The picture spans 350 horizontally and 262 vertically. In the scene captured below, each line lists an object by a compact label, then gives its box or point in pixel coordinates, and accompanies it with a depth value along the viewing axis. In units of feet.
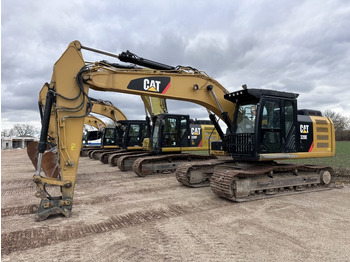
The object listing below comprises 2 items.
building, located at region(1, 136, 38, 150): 231.30
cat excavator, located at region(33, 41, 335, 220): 18.86
